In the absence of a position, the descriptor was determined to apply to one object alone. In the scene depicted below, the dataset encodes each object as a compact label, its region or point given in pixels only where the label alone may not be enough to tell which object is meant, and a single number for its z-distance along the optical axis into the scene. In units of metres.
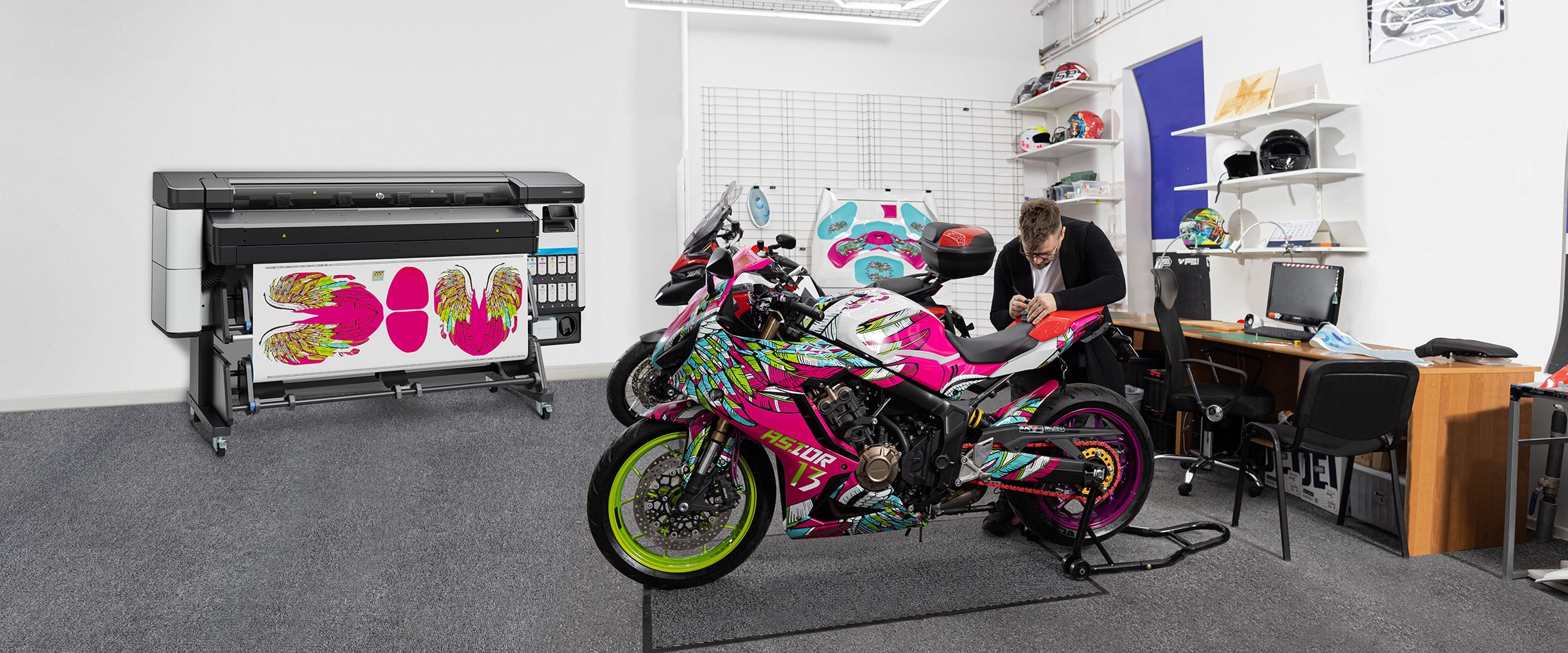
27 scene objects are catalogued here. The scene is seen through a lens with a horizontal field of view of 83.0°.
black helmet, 3.81
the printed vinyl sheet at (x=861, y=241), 5.42
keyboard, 3.53
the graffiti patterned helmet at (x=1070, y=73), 5.38
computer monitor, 3.62
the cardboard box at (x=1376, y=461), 3.13
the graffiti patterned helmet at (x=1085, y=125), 5.37
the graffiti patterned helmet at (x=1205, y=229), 4.22
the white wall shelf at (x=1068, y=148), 5.38
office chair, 3.39
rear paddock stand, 2.58
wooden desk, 2.81
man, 2.92
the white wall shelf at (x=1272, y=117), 3.76
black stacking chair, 2.68
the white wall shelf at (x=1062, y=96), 5.39
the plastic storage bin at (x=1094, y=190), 5.34
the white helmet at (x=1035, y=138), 5.71
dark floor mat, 2.31
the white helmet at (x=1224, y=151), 4.10
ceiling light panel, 5.13
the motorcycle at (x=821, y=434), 2.29
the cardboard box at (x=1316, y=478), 3.24
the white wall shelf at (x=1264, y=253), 3.84
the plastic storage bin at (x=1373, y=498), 3.00
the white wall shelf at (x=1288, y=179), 3.70
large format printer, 4.27
